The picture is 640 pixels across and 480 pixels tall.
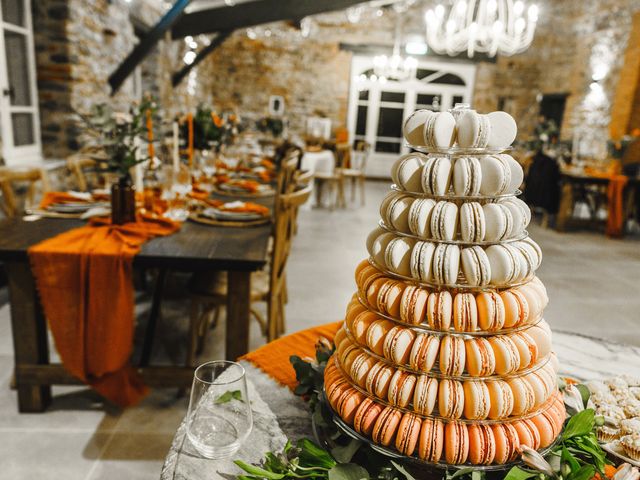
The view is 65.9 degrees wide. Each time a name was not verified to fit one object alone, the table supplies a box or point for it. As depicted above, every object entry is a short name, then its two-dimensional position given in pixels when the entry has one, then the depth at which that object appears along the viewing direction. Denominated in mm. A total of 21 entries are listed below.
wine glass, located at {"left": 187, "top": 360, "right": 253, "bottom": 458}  783
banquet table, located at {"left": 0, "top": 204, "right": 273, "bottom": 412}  1724
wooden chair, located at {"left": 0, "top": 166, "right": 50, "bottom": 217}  2426
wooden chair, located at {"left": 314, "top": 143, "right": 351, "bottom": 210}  6746
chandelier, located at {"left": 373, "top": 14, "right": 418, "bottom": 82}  8055
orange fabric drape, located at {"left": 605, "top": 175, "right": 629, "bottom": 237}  5738
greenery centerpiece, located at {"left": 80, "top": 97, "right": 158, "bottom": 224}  1877
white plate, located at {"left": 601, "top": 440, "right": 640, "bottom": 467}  744
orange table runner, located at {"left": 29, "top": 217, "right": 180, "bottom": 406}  1725
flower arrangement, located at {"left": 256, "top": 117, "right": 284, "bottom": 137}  7609
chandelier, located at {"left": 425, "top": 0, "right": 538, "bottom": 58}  5254
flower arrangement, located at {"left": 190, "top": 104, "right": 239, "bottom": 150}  3195
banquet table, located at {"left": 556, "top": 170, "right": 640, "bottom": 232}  5828
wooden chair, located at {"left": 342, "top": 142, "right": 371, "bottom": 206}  7254
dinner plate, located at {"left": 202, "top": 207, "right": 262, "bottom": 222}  2221
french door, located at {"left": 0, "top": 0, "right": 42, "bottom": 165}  3760
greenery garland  693
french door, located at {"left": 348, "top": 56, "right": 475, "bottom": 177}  10023
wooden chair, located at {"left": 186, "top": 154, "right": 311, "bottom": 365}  2180
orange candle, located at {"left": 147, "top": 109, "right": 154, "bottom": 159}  2041
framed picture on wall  10234
